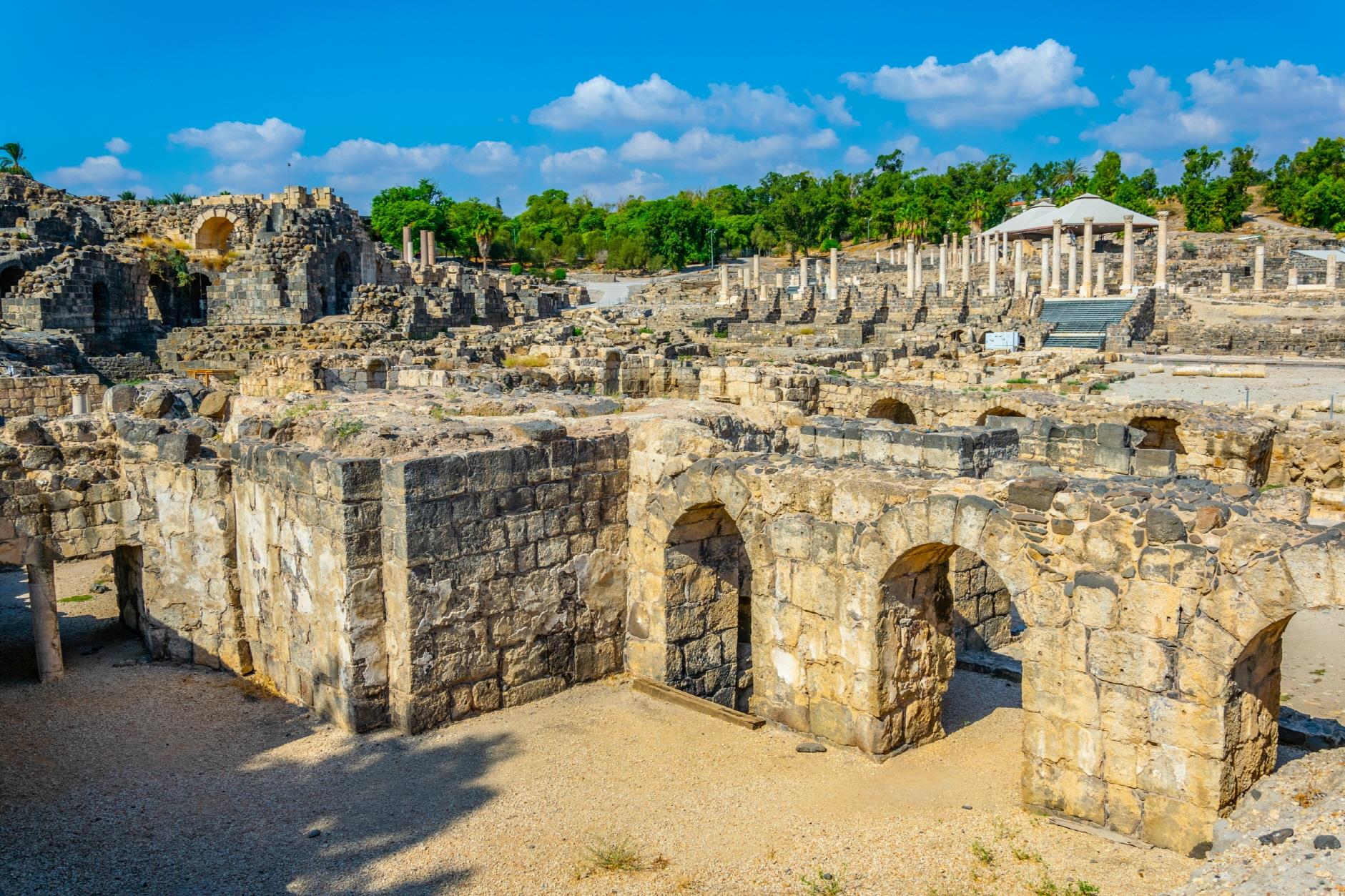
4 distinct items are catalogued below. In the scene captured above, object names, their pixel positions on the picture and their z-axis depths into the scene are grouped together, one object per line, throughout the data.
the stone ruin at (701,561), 6.27
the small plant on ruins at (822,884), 6.12
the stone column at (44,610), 9.55
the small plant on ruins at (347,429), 8.65
